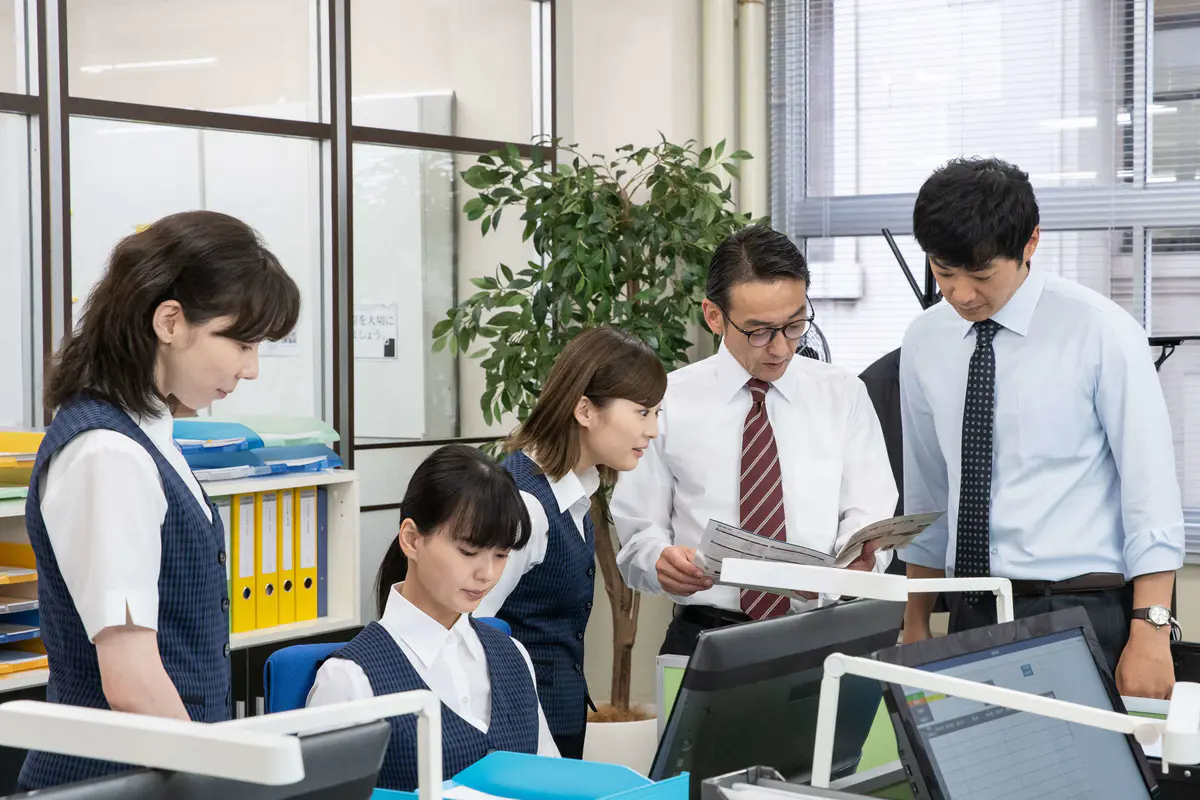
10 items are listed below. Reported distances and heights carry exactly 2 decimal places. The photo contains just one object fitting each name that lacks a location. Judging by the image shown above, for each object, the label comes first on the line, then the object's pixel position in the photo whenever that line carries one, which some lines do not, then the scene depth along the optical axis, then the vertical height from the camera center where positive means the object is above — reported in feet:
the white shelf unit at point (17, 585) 8.54 -1.73
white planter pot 10.91 -3.54
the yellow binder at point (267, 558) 10.20 -1.76
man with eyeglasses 6.96 -0.63
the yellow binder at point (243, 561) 9.98 -1.74
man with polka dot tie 6.50 -0.54
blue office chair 5.62 -1.51
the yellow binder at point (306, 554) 10.54 -1.78
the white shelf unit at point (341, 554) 10.53 -1.81
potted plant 11.27 +0.66
